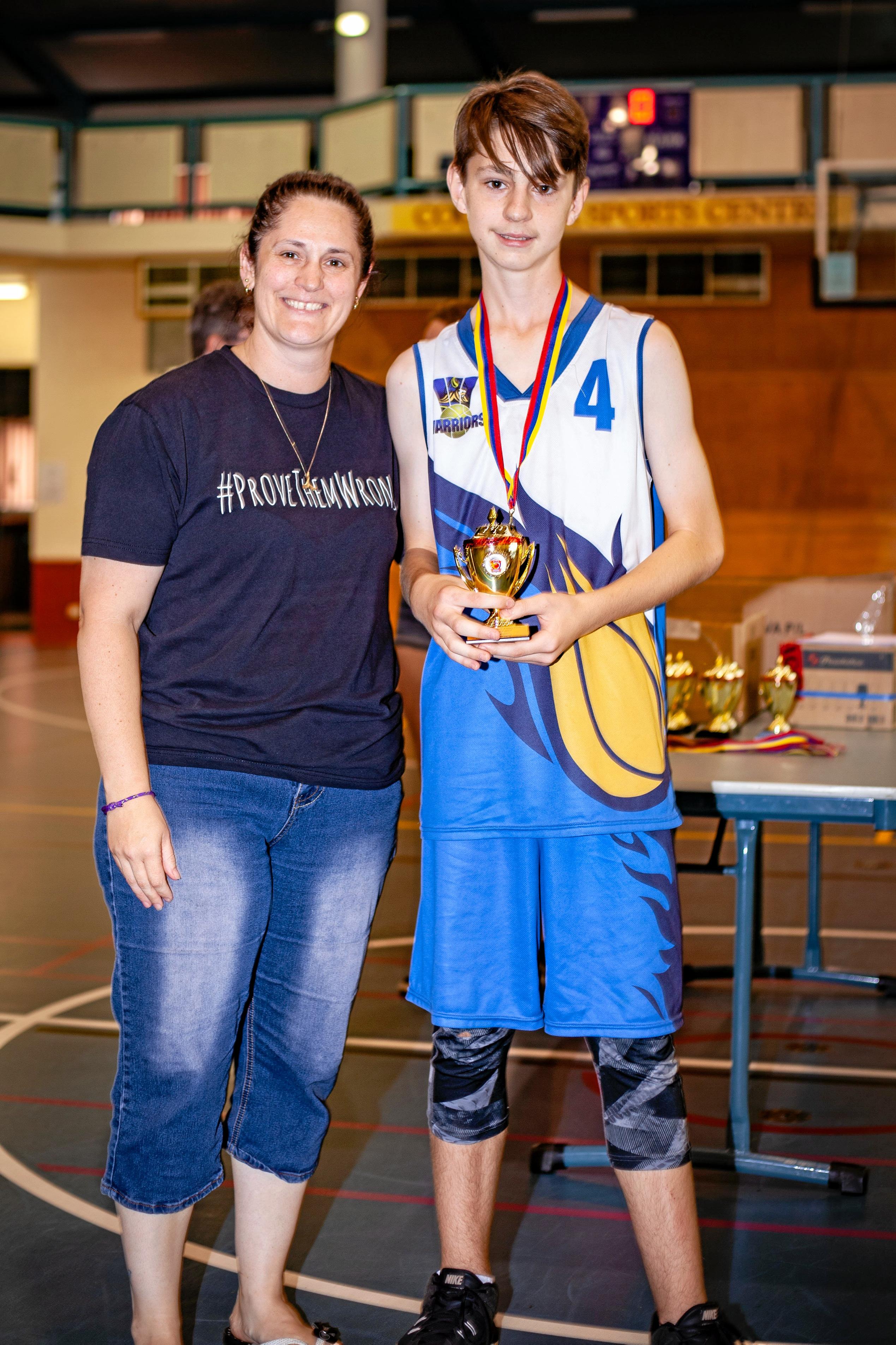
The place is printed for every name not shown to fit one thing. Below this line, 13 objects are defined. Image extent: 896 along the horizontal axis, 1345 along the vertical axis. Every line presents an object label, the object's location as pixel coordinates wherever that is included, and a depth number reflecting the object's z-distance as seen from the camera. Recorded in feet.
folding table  8.43
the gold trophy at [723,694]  10.77
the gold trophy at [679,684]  11.03
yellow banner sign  39.91
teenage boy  6.19
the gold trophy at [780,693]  10.65
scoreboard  38.58
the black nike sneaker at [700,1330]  6.13
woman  5.92
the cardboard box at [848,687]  11.50
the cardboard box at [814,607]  14.23
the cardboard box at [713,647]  12.14
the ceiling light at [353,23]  45.16
